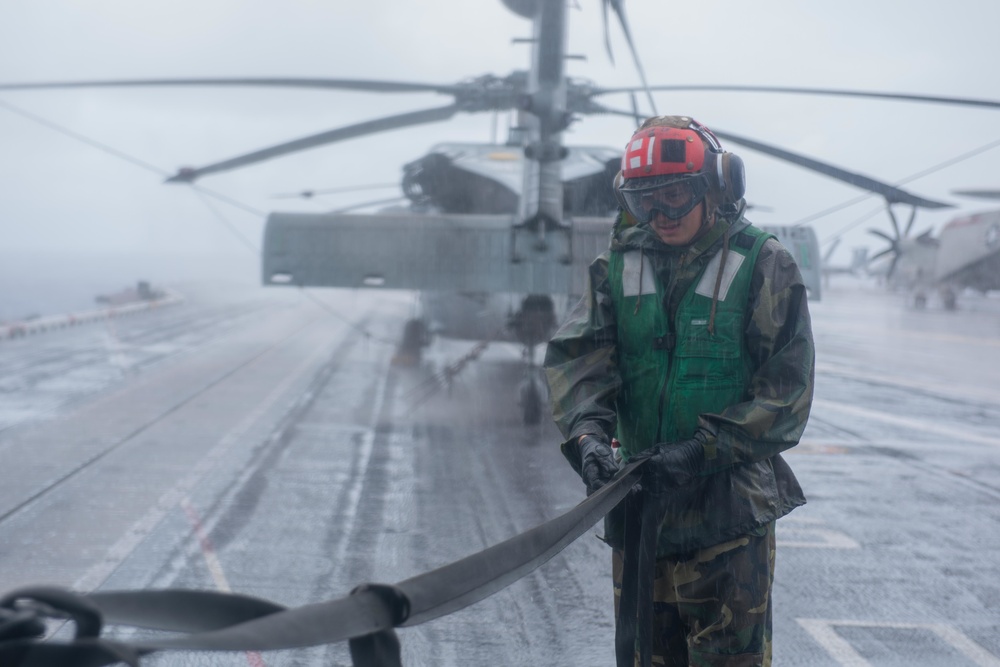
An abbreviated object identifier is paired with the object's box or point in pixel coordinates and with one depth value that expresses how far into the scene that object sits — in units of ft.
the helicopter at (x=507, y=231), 31.09
